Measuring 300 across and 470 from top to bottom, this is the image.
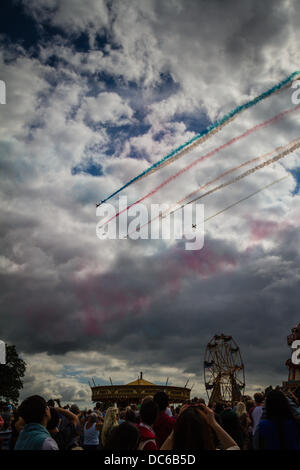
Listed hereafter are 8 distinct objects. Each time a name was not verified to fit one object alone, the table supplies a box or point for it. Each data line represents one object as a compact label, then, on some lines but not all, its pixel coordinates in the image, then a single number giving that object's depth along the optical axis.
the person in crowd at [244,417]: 9.52
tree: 65.56
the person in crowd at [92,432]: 11.01
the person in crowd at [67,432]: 8.71
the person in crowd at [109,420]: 9.12
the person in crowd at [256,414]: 9.22
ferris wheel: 42.16
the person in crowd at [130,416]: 8.30
